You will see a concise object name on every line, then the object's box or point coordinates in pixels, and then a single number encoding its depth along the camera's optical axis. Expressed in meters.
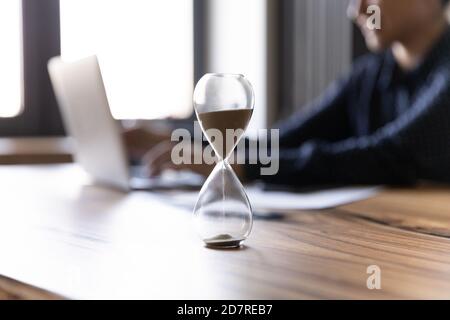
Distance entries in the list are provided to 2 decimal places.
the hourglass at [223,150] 0.65
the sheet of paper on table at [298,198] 0.96
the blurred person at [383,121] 1.31
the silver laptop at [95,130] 1.15
